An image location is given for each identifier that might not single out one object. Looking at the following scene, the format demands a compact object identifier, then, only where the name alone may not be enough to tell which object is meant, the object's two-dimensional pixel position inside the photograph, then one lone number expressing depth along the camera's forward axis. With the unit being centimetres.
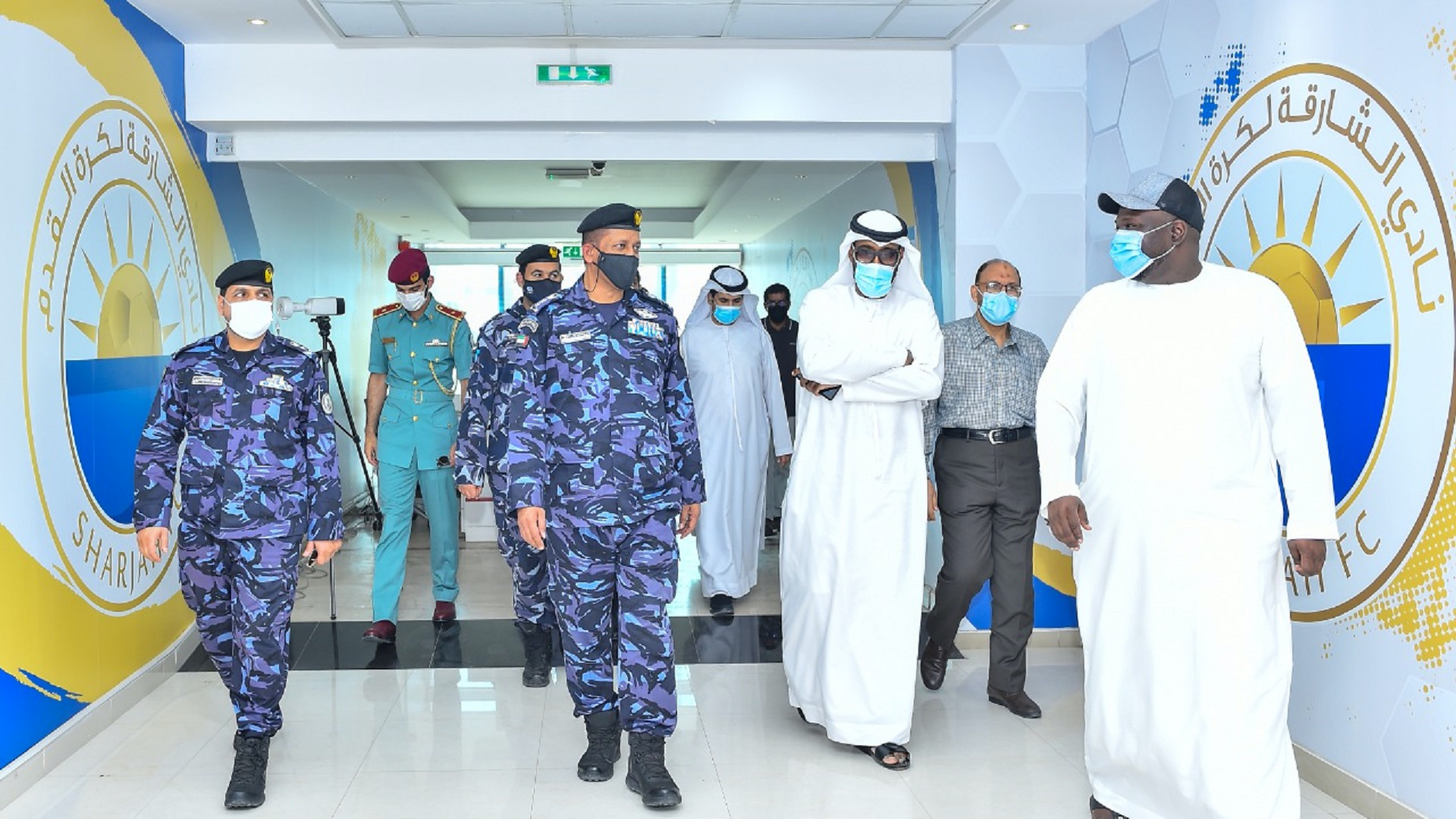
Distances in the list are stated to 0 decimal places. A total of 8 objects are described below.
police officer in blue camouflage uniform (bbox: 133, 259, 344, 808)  346
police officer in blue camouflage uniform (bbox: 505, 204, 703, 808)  334
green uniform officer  534
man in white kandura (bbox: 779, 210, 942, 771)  374
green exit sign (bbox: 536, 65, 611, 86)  541
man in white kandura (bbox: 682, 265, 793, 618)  591
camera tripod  646
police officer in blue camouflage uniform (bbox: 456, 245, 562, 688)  477
